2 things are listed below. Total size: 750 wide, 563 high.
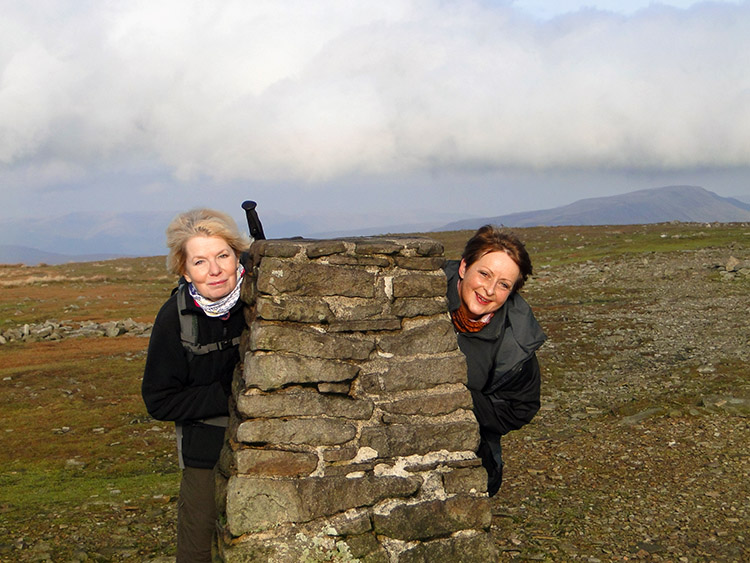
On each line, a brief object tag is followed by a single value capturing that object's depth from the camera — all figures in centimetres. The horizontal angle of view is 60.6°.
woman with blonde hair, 430
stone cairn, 417
